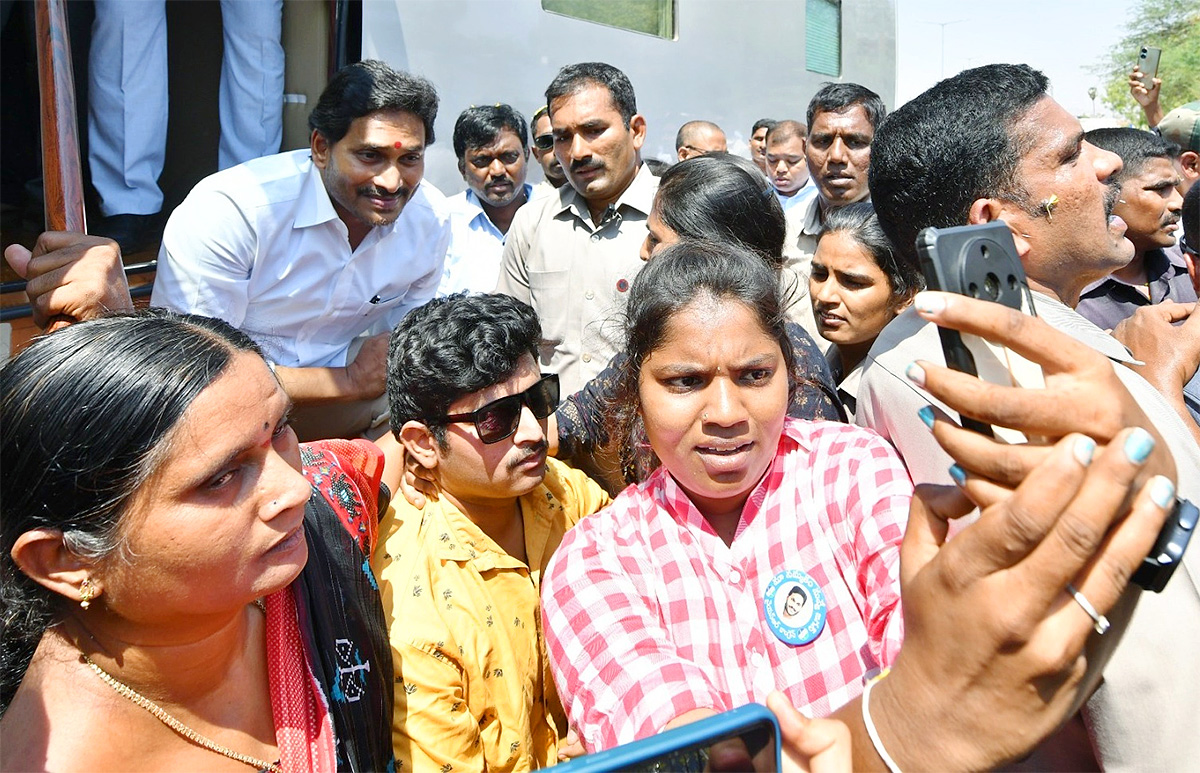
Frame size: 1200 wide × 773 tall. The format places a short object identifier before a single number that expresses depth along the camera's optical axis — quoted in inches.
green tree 864.3
